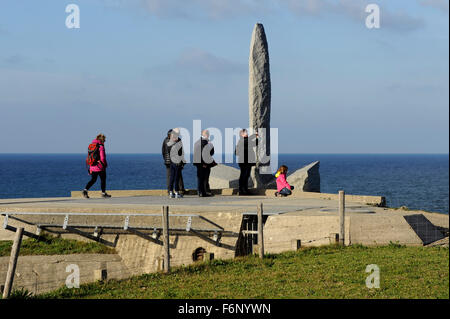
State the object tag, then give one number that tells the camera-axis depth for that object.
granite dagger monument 27.20
